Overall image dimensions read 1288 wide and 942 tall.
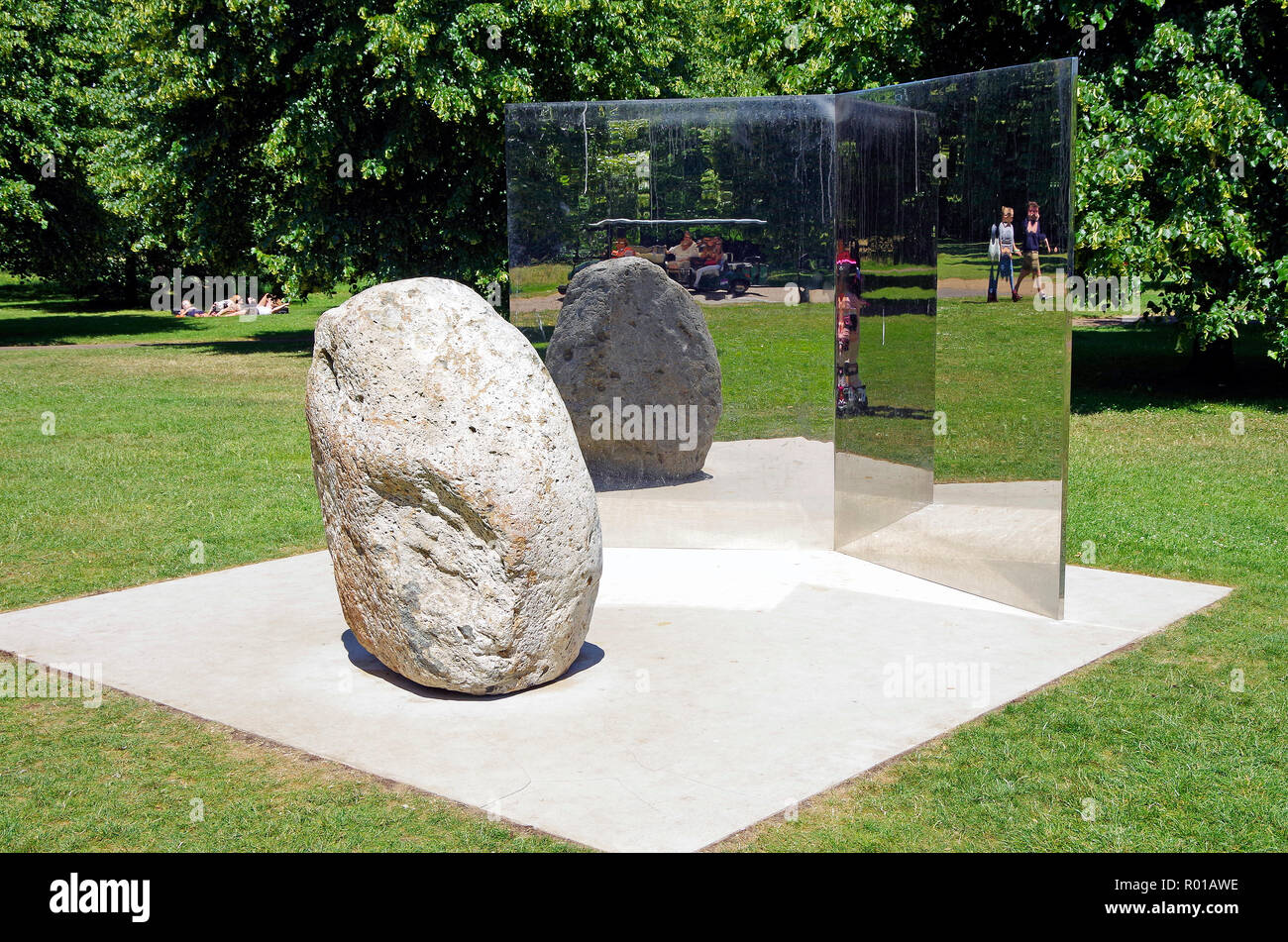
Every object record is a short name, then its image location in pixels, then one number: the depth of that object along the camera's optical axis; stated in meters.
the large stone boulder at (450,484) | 6.42
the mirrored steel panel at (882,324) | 9.55
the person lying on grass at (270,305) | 40.75
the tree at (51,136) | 27.48
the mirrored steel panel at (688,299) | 10.12
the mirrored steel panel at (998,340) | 7.93
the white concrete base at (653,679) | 5.68
